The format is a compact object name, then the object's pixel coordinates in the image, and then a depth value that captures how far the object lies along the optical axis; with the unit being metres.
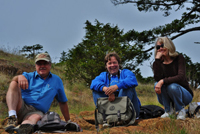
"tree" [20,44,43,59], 20.36
